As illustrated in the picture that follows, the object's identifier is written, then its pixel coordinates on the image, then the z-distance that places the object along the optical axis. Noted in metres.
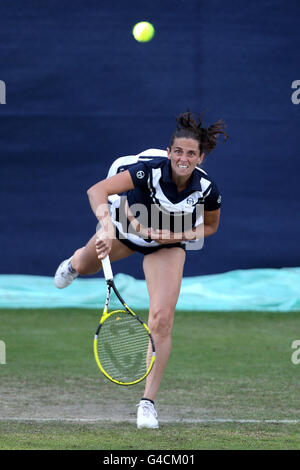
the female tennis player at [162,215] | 9.28
